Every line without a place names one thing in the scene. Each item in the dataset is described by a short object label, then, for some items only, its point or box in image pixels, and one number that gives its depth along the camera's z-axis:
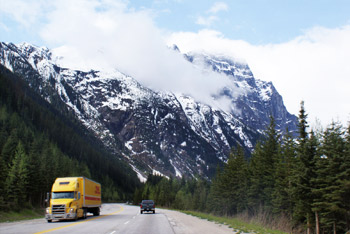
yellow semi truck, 26.52
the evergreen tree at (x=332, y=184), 22.91
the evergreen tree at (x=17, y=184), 44.43
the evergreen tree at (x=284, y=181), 31.97
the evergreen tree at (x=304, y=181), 25.86
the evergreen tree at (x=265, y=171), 38.84
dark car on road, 44.85
